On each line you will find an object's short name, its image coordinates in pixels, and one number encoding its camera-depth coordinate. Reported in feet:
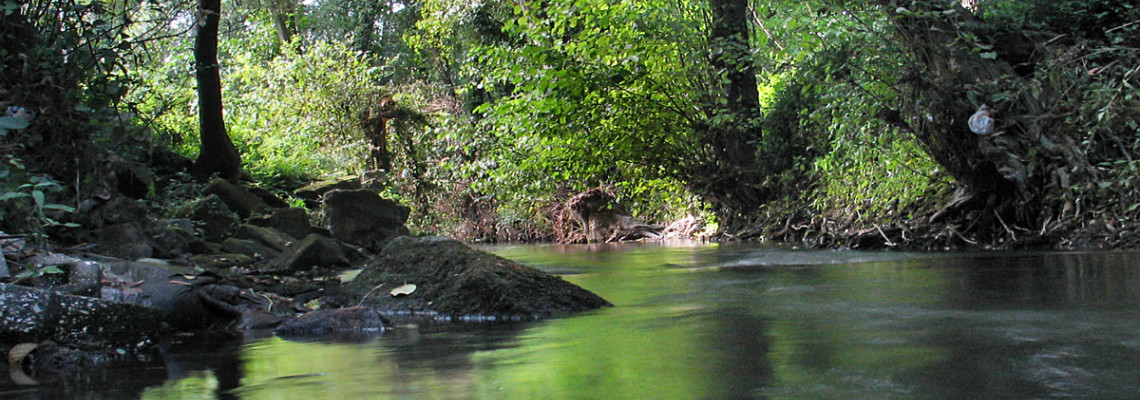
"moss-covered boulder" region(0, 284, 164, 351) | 12.76
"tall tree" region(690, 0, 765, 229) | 44.34
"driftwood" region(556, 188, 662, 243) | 66.13
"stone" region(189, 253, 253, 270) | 25.40
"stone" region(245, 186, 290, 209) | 43.37
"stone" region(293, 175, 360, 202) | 51.34
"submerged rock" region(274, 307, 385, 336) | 15.75
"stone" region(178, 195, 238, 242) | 32.73
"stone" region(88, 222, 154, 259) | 21.99
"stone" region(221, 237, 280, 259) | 29.81
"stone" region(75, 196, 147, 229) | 22.40
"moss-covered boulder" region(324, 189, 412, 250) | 40.04
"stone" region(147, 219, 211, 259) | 24.72
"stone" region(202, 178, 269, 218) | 38.73
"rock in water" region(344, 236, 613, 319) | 17.24
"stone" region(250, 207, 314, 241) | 38.09
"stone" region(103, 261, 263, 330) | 16.05
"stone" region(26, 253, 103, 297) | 14.52
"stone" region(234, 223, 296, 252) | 32.81
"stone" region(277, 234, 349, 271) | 26.71
